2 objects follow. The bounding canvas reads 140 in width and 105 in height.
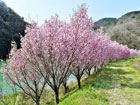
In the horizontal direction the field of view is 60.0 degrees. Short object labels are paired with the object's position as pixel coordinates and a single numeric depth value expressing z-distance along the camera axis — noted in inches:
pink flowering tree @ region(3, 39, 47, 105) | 384.4
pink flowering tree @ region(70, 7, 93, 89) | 355.3
